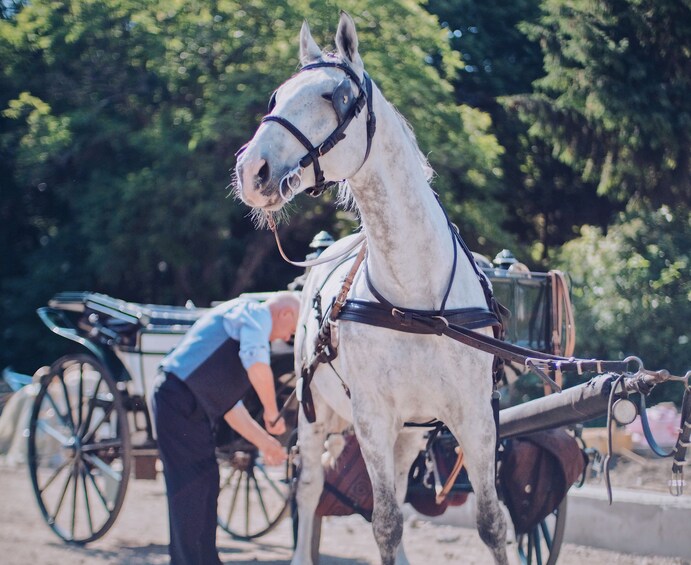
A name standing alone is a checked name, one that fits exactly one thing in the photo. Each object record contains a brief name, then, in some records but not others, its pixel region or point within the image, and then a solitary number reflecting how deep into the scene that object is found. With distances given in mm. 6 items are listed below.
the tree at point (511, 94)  14781
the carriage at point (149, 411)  5195
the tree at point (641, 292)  9453
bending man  5125
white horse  3707
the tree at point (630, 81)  8688
